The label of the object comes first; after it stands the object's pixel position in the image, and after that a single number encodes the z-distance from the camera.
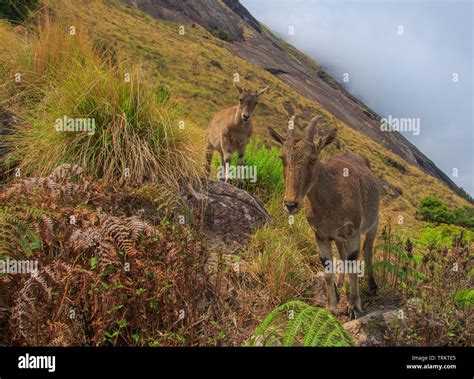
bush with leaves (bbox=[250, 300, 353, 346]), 4.65
